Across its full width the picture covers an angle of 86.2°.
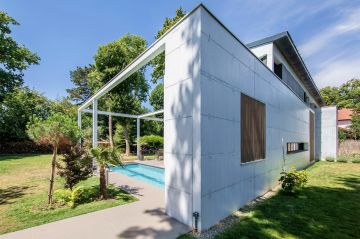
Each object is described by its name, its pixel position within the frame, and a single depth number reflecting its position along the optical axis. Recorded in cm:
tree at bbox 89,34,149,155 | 2016
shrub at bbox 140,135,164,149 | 2143
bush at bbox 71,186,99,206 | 586
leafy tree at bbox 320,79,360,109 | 3638
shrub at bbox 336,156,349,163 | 1920
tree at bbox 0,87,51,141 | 2148
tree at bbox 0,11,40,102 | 2238
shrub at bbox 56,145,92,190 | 652
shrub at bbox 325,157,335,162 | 2014
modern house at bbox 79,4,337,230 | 431
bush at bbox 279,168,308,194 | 744
